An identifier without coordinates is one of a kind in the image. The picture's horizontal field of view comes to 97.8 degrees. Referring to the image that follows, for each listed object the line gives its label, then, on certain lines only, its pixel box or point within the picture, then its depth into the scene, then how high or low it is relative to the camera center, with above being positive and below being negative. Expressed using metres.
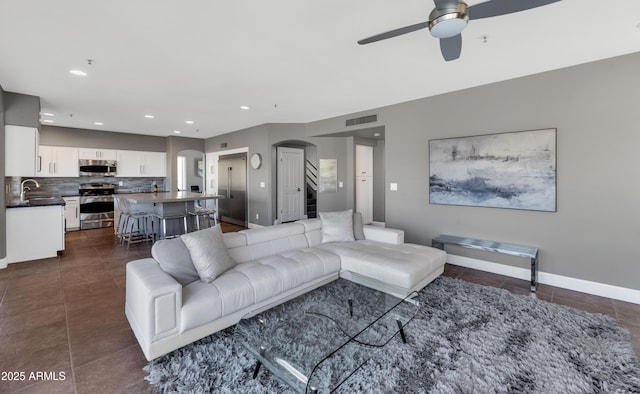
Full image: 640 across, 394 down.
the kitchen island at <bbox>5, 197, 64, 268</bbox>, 4.24 -0.56
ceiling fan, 1.75 +1.18
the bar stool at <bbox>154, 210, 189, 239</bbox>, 5.28 -0.51
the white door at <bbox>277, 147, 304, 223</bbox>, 6.96 +0.26
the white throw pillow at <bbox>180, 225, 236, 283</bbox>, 2.48 -0.55
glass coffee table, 1.62 -0.98
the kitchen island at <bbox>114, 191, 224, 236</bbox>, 5.08 -0.24
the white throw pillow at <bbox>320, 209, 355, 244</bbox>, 3.91 -0.47
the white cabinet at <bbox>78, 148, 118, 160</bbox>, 7.16 +1.07
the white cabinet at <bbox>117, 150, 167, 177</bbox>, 7.77 +0.89
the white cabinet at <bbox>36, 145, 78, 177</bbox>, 6.66 +0.81
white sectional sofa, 1.99 -0.76
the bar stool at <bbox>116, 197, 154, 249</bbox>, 5.70 -0.70
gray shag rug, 1.80 -1.22
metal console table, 3.31 -0.70
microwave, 7.13 +0.70
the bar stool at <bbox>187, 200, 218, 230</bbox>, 5.61 -0.38
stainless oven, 7.01 -0.30
